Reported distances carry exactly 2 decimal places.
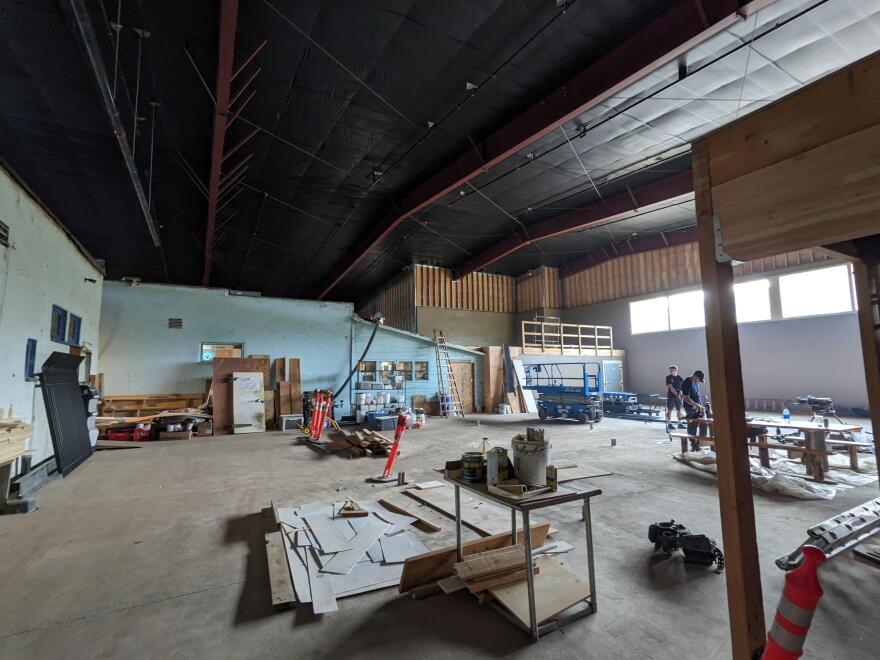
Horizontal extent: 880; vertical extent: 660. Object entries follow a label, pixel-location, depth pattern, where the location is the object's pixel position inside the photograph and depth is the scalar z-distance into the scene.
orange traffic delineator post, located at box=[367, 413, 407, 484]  5.18
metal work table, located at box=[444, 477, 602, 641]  2.07
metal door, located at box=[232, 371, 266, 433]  10.05
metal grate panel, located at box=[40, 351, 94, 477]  5.40
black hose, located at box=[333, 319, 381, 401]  12.10
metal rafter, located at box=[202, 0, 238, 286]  4.02
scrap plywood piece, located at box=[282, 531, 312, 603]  2.52
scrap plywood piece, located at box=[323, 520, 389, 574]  2.86
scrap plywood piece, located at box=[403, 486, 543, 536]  3.60
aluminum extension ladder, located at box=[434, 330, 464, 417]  13.31
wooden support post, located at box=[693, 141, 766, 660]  1.72
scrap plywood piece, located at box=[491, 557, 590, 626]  2.20
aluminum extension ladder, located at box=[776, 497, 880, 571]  2.76
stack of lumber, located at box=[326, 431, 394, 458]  7.03
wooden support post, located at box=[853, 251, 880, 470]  2.89
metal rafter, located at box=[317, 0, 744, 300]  4.72
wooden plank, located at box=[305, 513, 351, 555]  3.14
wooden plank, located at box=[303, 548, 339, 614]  2.37
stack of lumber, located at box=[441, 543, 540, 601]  2.43
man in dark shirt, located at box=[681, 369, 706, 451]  7.39
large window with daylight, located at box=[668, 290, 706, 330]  14.37
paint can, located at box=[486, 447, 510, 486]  2.29
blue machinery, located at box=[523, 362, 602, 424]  10.53
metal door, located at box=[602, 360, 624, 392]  15.76
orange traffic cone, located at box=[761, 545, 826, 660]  0.97
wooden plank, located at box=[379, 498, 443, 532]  3.59
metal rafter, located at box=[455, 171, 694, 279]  9.97
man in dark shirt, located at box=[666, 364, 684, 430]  8.97
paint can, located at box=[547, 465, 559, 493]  2.27
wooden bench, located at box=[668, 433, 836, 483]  4.91
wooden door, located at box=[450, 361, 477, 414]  14.40
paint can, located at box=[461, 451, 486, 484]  2.51
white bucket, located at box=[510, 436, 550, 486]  2.28
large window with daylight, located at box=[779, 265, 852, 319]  11.42
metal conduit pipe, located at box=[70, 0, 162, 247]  3.34
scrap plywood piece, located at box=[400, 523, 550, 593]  2.57
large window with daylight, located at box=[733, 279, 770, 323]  13.04
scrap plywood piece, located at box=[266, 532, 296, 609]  2.42
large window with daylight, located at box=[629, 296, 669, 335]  15.46
